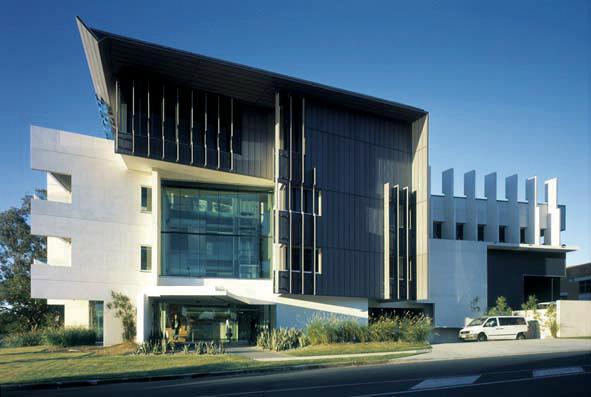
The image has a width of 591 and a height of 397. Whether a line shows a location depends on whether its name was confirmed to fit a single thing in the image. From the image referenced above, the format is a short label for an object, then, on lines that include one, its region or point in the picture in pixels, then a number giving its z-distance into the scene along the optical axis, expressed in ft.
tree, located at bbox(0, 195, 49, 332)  172.04
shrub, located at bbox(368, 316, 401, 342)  108.06
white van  125.90
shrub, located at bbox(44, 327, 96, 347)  108.10
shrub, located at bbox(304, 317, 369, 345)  105.19
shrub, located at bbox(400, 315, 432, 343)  109.29
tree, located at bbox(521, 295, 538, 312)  144.11
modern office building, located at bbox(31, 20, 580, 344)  105.70
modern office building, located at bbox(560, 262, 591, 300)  219.88
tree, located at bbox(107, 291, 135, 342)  108.99
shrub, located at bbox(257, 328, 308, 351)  103.65
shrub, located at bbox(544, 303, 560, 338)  131.13
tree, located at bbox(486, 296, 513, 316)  144.87
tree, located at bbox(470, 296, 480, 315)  156.56
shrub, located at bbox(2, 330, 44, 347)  120.26
